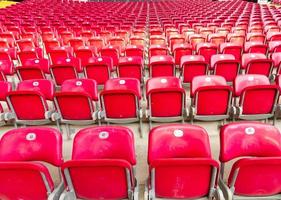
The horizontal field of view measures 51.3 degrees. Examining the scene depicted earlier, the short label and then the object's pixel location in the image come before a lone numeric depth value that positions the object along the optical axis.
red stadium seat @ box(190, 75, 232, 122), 3.29
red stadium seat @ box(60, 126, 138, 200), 1.85
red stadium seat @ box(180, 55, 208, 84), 4.47
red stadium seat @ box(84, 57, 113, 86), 4.54
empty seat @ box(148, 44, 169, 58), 5.87
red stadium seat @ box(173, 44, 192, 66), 5.77
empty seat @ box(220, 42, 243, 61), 5.70
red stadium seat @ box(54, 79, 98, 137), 3.33
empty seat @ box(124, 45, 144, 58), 5.93
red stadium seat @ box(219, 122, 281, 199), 1.91
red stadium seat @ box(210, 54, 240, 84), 4.44
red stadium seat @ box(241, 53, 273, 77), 4.40
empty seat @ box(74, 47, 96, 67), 5.90
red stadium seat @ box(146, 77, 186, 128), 3.32
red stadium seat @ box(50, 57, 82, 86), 4.54
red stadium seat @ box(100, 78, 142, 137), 3.32
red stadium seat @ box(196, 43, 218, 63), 5.79
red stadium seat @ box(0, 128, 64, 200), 2.40
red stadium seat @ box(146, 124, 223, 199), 1.83
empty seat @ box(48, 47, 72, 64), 5.89
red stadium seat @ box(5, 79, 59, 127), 3.33
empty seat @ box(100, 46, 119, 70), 5.82
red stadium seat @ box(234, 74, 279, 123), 3.24
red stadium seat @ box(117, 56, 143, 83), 4.62
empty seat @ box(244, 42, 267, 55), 5.61
